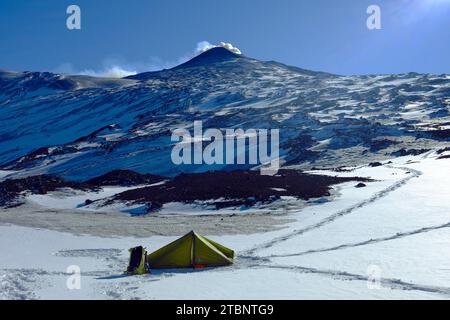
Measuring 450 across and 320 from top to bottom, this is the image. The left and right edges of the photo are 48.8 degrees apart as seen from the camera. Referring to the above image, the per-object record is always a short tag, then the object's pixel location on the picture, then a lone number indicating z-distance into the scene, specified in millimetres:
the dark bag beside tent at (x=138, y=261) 18000
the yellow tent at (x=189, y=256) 18969
